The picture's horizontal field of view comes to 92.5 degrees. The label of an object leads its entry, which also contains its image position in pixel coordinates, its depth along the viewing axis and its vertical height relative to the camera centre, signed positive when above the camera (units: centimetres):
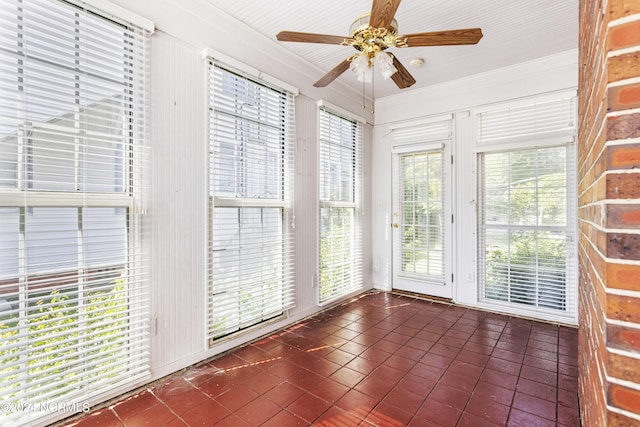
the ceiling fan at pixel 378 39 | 191 +118
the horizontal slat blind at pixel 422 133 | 415 +114
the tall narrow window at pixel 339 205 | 384 +11
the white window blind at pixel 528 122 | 336 +107
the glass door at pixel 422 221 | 416 -10
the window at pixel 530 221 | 338 -9
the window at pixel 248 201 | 262 +12
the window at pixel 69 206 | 164 +5
